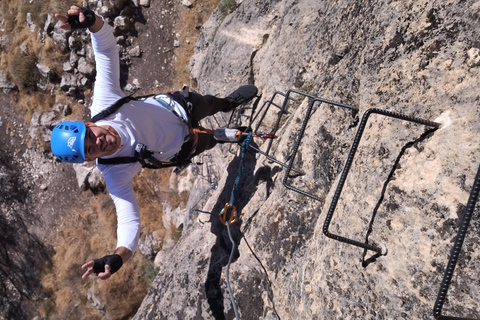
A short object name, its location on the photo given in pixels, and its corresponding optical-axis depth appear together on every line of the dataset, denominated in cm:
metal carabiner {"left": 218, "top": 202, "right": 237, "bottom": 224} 418
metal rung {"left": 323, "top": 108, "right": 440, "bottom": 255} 191
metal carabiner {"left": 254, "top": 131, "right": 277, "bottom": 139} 394
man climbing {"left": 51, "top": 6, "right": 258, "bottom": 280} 312
